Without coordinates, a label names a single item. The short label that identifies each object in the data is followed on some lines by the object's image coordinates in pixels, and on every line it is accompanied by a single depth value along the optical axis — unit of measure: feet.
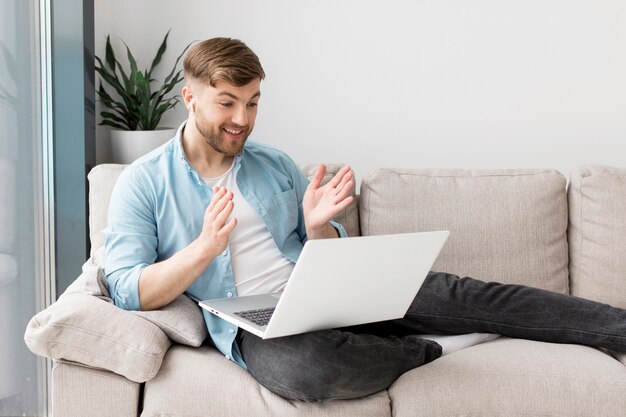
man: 6.86
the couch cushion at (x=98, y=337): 6.50
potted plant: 10.28
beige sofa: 6.53
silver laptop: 6.03
